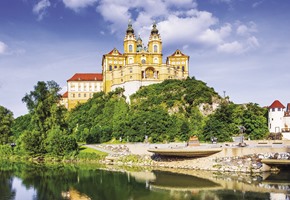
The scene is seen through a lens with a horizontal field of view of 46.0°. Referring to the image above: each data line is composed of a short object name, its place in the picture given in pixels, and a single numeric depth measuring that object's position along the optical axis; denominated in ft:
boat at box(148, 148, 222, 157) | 124.06
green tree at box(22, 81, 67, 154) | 179.83
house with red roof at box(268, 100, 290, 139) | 174.58
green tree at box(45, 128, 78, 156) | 172.00
